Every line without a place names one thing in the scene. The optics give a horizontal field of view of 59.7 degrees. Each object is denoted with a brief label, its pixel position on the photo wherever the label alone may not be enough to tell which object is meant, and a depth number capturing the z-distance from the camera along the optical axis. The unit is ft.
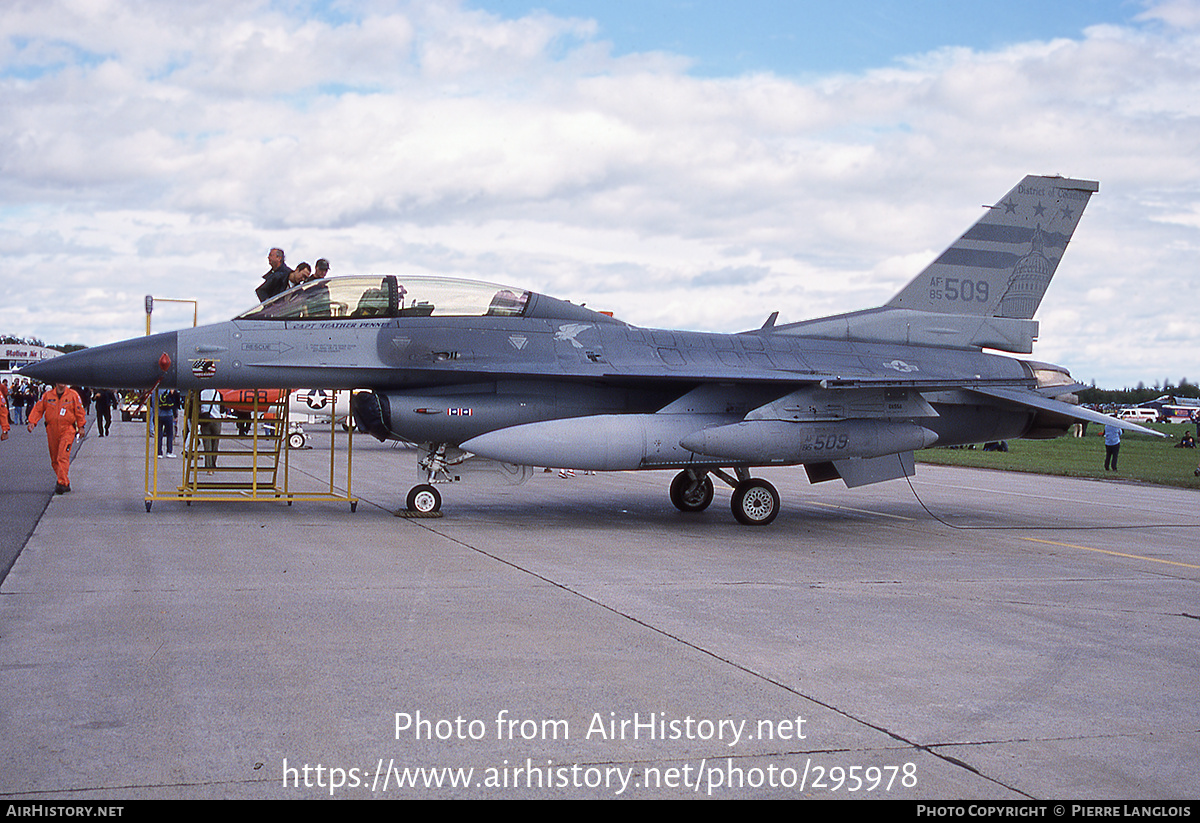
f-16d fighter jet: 39.04
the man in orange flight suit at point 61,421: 47.83
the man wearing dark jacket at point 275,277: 46.78
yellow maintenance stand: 42.86
